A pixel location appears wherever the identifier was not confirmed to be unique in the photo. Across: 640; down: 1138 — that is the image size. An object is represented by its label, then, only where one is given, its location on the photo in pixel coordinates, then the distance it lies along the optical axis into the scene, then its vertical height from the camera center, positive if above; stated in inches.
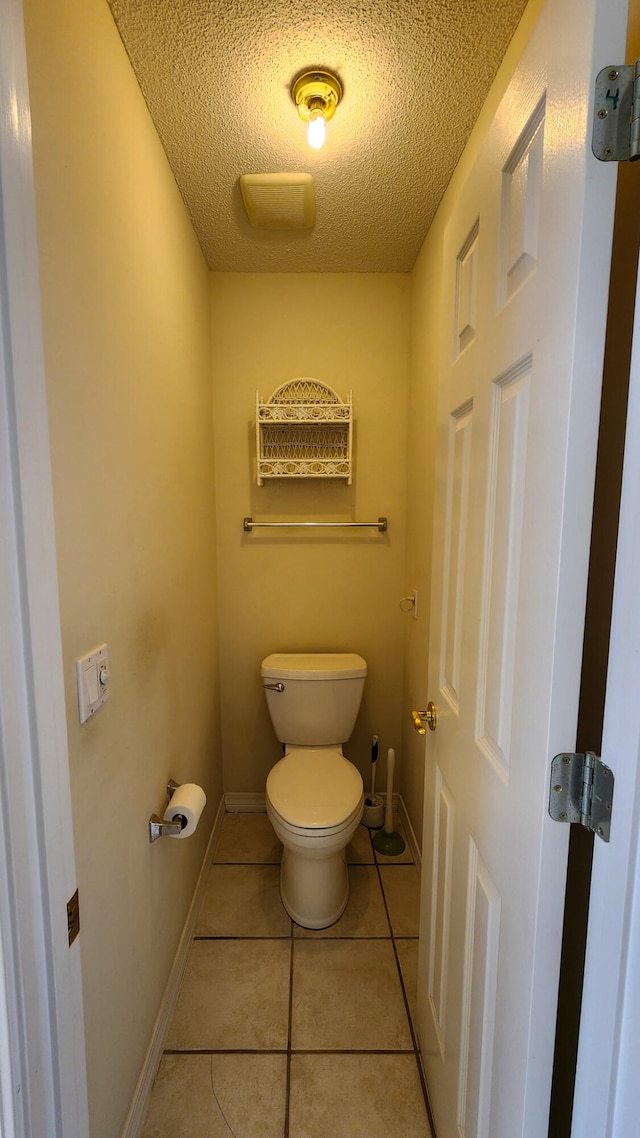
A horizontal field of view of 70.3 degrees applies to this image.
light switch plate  31.6 -12.8
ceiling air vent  56.0 +39.8
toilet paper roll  46.1 -31.0
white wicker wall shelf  76.6 +12.8
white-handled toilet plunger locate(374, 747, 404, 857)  76.4 -56.7
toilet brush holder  82.4 -55.7
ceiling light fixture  44.0 +40.3
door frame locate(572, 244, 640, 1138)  19.3 -17.6
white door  20.3 -2.1
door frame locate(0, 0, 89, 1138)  18.1 -8.0
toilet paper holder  45.1 -32.1
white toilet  58.7 -39.5
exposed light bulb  44.9 +37.1
